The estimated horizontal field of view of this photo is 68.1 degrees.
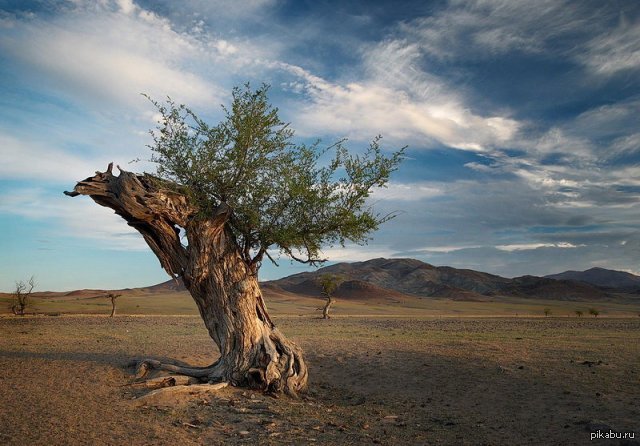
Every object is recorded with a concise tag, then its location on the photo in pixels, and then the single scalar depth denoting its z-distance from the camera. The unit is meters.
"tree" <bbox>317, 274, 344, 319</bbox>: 58.88
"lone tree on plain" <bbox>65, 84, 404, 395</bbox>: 14.60
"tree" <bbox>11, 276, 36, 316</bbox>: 48.09
